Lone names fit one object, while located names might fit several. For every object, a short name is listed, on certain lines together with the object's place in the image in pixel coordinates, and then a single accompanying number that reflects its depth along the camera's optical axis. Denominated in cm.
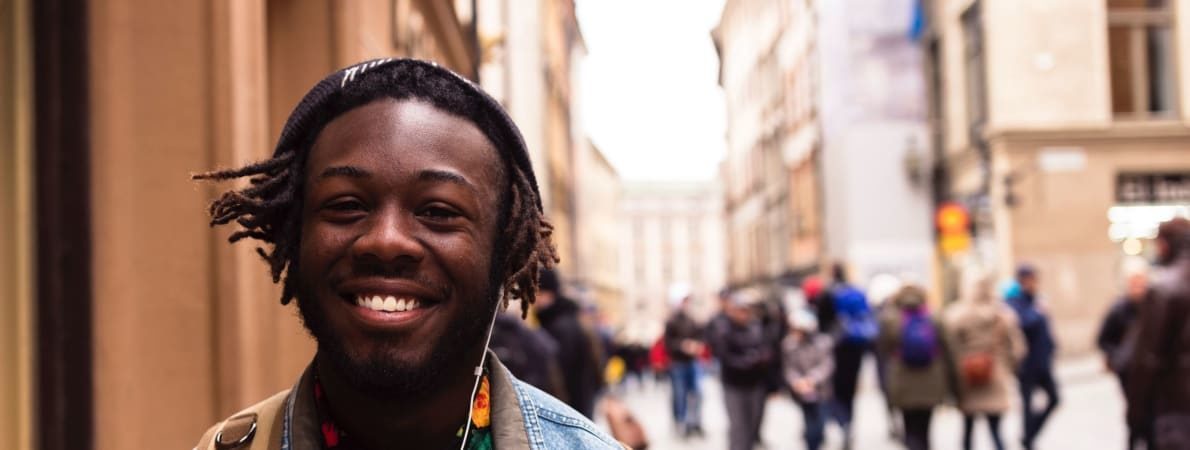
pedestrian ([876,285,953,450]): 1079
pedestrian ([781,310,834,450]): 1281
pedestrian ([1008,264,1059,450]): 1220
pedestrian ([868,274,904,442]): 1181
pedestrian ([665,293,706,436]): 1759
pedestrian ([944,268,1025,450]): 1098
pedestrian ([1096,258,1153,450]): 1047
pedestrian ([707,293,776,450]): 1250
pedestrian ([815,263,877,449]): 1362
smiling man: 191
